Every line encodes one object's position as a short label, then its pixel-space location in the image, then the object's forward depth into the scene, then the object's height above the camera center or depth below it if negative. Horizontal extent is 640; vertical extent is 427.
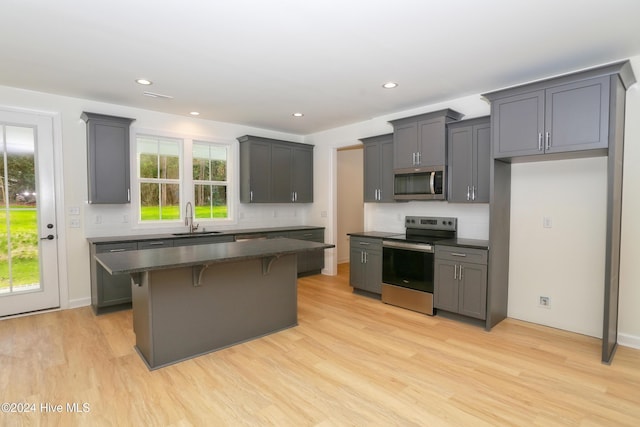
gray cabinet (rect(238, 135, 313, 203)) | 5.51 +0.57
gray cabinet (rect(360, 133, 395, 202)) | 4.75 +0.51
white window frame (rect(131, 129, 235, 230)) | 4.64 +0.38
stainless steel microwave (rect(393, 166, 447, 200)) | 4.07 +0.25
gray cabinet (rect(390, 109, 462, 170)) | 4.04 +0.81
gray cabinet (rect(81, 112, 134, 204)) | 4.09 +0.57
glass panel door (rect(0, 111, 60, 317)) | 3.79 -0.13
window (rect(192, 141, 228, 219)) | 5.28 +0.39
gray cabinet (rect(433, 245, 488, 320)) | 3.53 -0.85
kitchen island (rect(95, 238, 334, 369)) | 2.67 -0.82
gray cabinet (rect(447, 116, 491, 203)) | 3.71 +0.50
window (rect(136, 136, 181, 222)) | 4.75 +0.39
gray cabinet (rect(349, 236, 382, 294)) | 4.55 -0.85
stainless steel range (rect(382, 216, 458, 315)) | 3.96 -0.74
